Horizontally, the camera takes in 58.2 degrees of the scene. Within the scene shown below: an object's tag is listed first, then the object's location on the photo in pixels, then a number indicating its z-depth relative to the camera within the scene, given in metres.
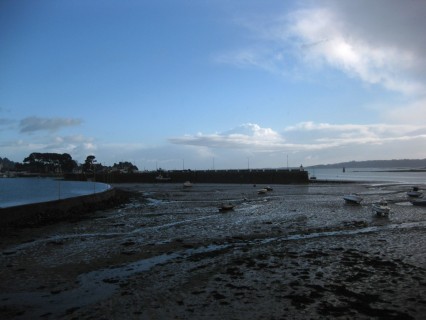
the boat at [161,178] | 114.43
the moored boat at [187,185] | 79.39
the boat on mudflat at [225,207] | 29.59
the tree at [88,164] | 162.57
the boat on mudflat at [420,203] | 31.55
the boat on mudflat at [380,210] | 24.69
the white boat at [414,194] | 40.70
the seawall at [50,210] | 21.95
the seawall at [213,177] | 91.81
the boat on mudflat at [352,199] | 33.09
